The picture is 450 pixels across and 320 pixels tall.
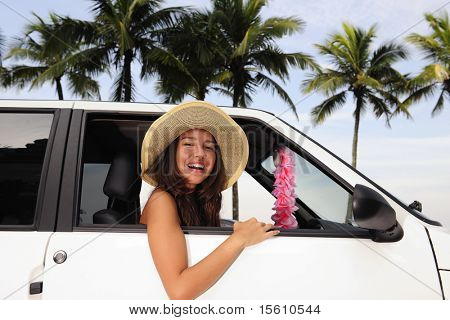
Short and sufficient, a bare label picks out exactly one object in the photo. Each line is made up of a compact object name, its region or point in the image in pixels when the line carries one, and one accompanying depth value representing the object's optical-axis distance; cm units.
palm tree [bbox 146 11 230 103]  2142
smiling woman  192
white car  194
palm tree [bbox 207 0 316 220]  2258
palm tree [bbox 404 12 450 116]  2750
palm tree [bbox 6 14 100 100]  2206
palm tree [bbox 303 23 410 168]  2933
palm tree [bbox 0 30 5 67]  1808
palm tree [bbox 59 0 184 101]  2181
